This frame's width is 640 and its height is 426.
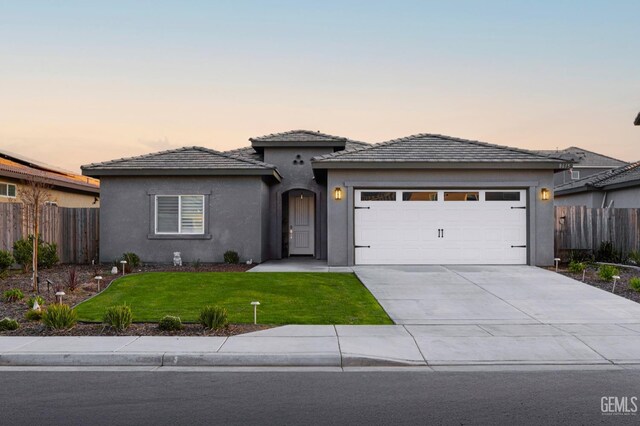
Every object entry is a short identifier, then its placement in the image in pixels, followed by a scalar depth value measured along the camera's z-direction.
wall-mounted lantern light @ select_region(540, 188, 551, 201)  16.38
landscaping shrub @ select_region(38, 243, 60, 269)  15.86
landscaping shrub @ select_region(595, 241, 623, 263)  18.02
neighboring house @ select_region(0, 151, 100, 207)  20.70
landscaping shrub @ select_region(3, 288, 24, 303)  10.94
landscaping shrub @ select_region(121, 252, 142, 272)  16.33
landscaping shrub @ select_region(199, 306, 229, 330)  8.38
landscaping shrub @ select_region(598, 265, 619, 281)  13.37
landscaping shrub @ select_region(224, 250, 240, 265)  17.28
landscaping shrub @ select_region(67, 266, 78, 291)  11.97
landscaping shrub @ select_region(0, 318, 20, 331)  8.48
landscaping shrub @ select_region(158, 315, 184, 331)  8.34
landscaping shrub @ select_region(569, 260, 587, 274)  14.62
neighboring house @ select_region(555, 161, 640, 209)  20.06
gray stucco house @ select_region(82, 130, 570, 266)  16.31
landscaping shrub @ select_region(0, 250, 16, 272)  14.29
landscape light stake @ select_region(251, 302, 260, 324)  8.97
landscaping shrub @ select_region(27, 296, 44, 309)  10.07
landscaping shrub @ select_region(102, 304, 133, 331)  8.34
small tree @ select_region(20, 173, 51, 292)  12.10
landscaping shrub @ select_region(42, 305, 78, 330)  8.39
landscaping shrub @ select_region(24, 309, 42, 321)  9.09
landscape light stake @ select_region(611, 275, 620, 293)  12.35
